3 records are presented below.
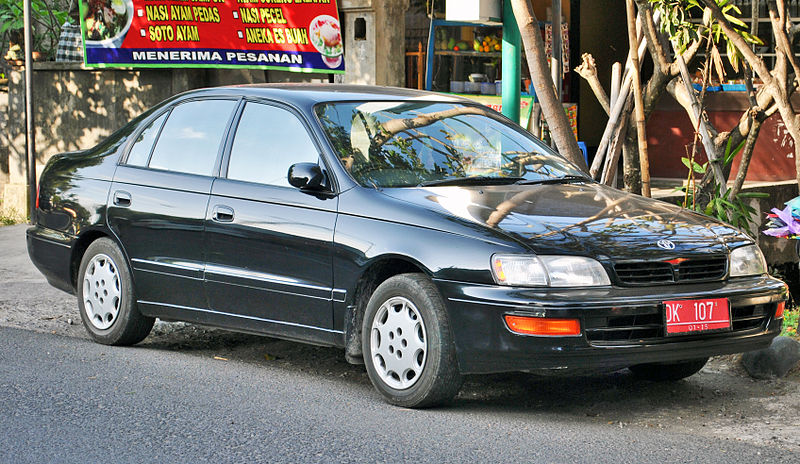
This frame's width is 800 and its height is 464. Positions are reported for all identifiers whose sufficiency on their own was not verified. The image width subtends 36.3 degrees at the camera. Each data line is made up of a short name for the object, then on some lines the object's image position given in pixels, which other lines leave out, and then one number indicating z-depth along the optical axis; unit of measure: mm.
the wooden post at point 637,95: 8969
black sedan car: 5379
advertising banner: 13516
